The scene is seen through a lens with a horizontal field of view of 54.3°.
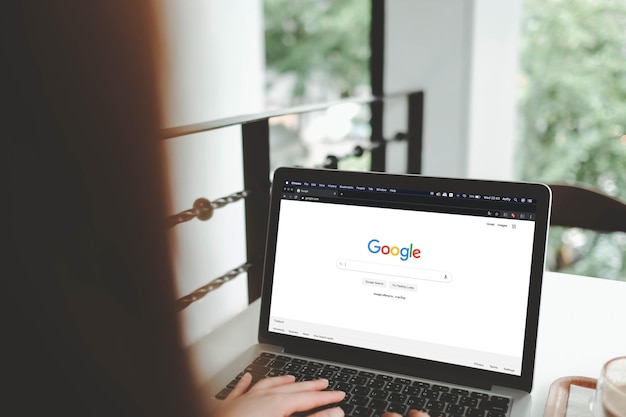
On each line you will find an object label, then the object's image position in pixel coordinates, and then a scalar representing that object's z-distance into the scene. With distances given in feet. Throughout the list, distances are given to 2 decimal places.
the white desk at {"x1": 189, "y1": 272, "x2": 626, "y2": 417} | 2.78
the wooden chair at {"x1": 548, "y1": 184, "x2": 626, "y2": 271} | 5.20
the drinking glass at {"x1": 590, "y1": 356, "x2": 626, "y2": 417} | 2.00
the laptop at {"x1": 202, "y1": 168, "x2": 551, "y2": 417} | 2.50
